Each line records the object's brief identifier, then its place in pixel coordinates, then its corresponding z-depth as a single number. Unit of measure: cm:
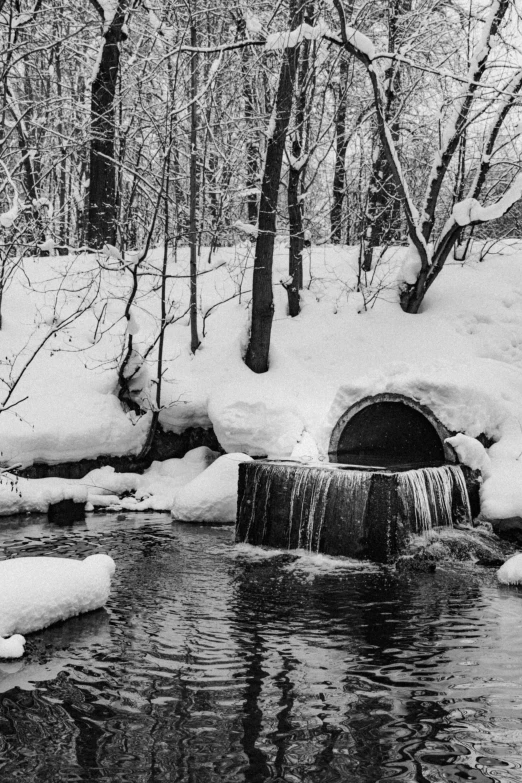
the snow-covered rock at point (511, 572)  725
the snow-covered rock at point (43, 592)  555
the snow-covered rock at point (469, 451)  988
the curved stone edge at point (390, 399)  1005
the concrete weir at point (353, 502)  832
